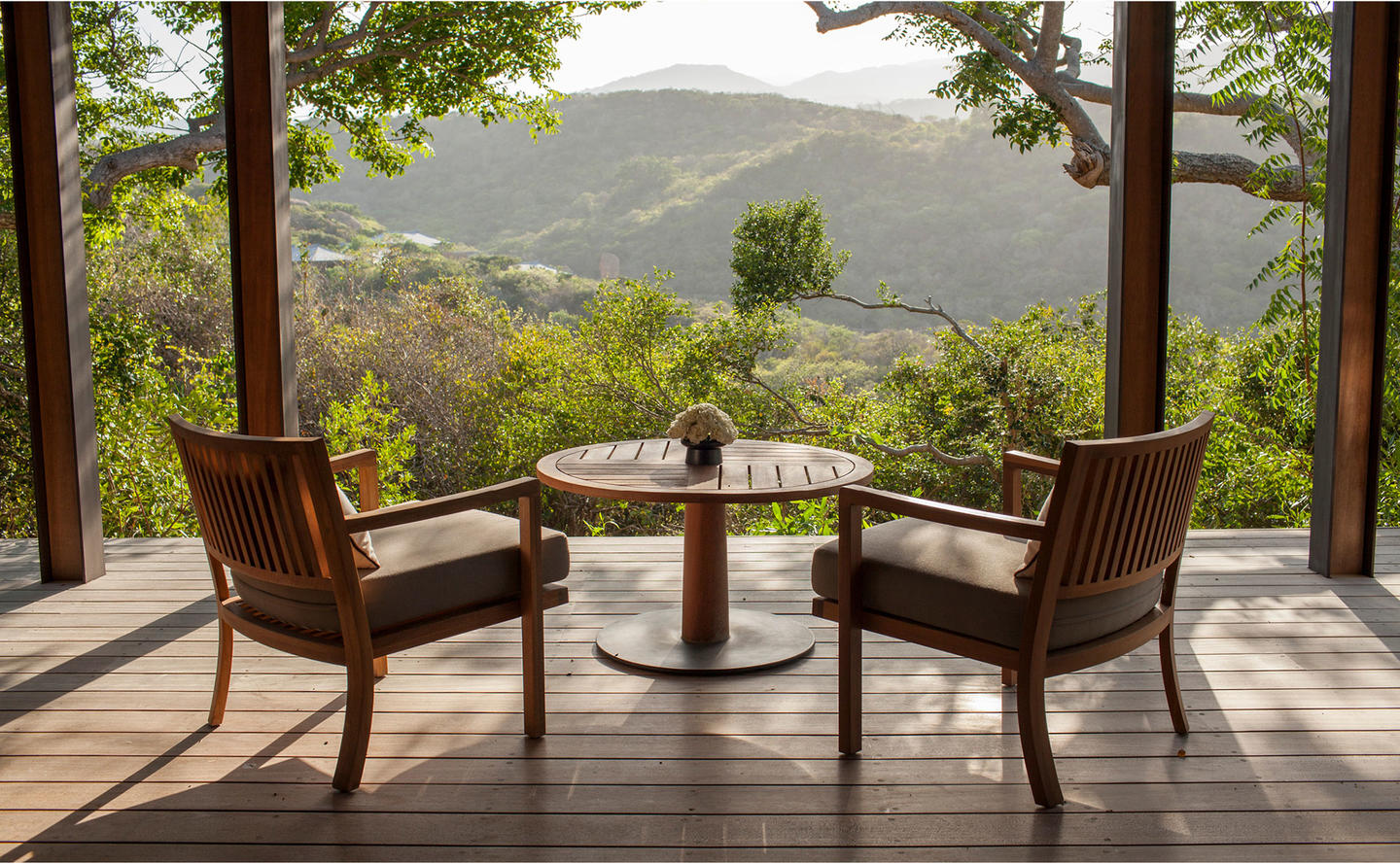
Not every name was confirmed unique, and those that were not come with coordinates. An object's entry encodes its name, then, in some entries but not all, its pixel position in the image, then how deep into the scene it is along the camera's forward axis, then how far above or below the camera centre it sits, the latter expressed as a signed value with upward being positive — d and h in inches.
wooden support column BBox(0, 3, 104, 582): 131.1 +5.7
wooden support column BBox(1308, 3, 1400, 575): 132.4 +4.3
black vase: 110.8 -14.9
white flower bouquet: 111.6 -11.9
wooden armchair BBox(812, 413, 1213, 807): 74.9 -21.3
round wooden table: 99.5 -23.2
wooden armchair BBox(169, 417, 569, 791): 76.4 -20.5
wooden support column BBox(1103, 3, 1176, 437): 120.4 +12.8
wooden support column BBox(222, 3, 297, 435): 126.2 +14.6
